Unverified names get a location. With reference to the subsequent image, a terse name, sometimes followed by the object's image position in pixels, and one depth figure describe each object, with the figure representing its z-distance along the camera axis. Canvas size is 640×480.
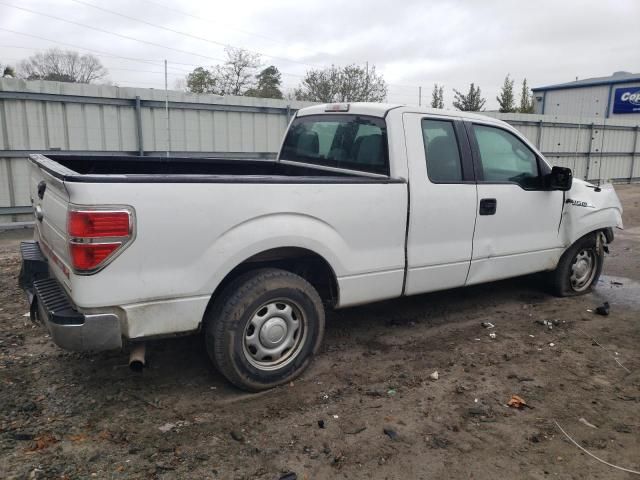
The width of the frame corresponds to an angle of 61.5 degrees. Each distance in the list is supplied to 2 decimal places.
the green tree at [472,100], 32.19
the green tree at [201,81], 30.89
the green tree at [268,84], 31.84
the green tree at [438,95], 35.87
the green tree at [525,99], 37.82
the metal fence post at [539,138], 17.17
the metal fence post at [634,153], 20.12
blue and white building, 36.47
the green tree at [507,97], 35.66
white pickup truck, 2.98
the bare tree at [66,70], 36.16
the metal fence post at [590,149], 18.61
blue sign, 36.25
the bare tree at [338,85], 28.81
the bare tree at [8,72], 26.68
